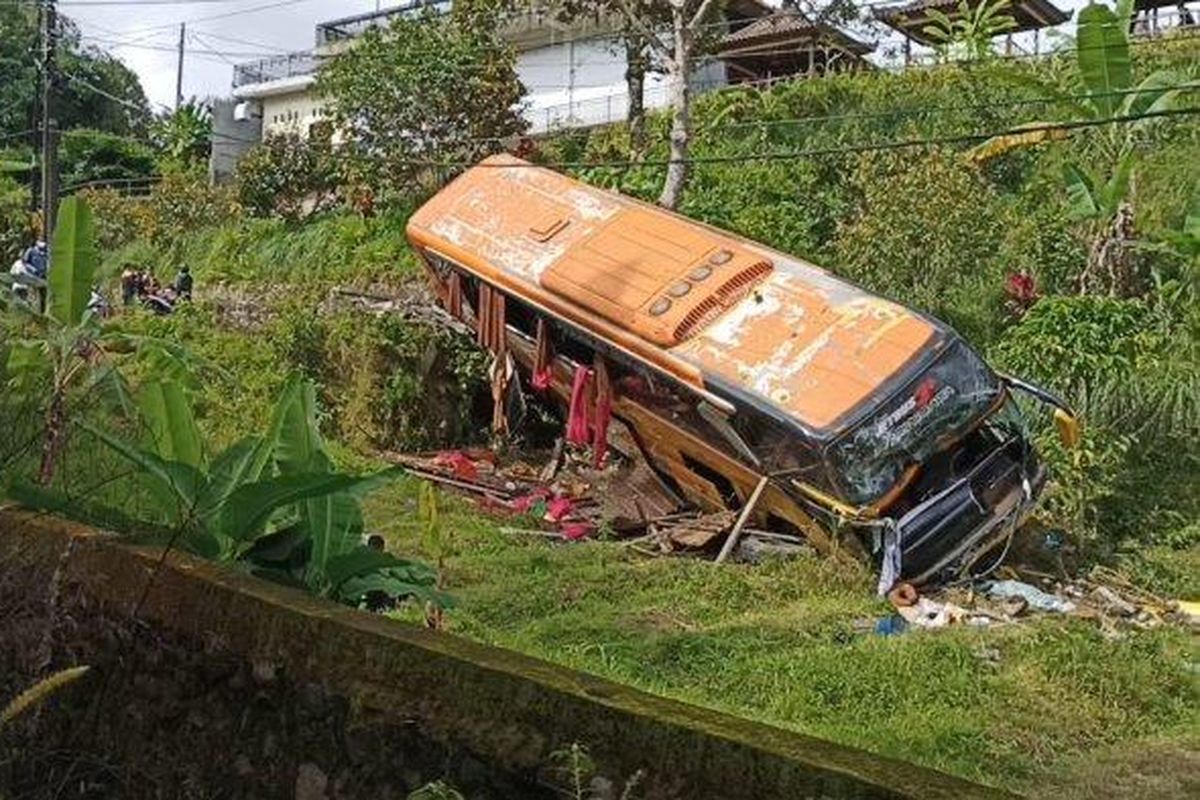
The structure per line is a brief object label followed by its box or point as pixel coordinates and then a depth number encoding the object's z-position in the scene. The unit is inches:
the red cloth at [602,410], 446.6
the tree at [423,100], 857.5
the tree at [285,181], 968.3
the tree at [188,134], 1498.5
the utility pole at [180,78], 1834.2
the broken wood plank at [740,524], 394.9
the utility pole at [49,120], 747.4
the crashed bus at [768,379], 366.6
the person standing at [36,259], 580.1
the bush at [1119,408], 433.1
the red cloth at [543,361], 470.0
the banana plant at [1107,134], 484.4
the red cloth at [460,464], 519.8
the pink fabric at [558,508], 472.1
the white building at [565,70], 1075.3
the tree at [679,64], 593.0
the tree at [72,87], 1584.6
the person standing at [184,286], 783.1
